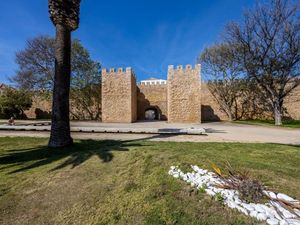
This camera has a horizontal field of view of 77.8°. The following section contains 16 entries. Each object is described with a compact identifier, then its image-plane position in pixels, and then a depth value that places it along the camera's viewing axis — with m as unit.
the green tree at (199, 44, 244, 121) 22.69
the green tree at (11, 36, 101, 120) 21.61
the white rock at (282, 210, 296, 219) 2.36
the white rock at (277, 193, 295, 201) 2.76
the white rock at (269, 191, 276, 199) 2.83
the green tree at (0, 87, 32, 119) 24.75
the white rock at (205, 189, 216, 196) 3.05
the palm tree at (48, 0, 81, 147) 6.92
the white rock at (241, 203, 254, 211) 2.58
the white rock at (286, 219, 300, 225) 2.23
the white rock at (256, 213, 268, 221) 2.39
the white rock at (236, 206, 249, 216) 2.53
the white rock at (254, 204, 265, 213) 2.52
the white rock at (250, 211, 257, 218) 2.46
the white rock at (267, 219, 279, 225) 2.27
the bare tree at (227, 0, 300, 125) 15.72
